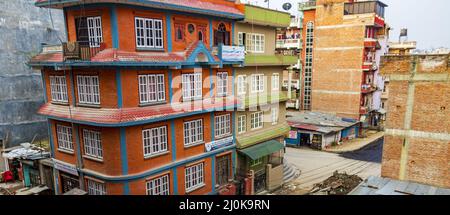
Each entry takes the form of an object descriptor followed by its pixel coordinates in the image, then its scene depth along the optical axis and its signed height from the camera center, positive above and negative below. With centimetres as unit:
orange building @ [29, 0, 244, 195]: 1688 -160
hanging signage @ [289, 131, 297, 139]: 4182 -956
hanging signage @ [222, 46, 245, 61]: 2202 +116
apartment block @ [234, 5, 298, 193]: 2478 -265
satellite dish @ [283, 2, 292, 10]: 5177 +1083
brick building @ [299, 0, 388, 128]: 4481 +190
